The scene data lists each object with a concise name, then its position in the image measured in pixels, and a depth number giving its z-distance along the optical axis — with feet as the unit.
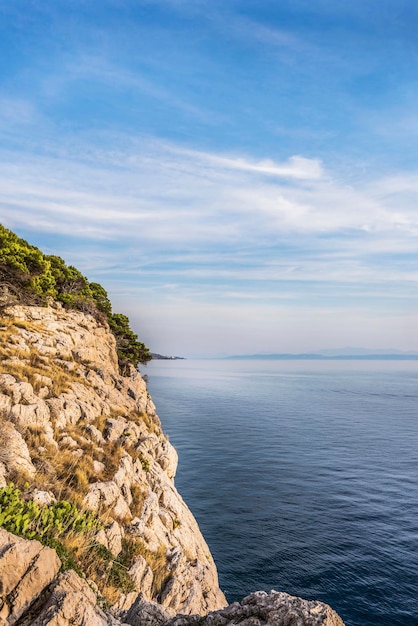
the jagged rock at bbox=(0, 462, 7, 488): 35.74
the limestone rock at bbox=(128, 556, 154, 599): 39.47
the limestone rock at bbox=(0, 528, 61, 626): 19.58
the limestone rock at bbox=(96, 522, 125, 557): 40.19
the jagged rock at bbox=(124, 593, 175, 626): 25.66
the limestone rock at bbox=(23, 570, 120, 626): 19.30
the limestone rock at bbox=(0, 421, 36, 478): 39.81
